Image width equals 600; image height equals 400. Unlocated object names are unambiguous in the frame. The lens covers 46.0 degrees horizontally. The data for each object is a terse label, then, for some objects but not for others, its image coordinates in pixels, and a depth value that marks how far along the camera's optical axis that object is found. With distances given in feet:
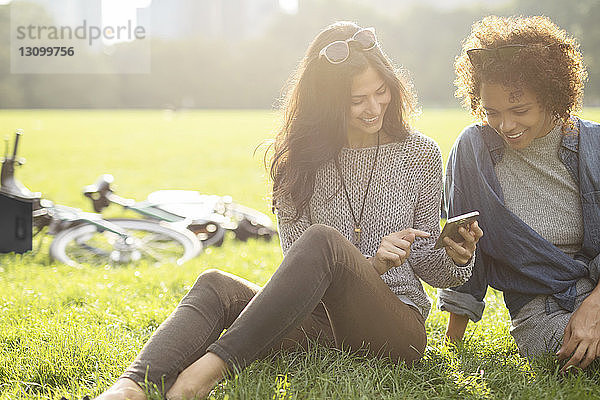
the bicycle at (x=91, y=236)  17.85
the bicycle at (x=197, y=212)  19.57
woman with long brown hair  8.31
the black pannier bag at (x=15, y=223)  17.42
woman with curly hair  9.38
